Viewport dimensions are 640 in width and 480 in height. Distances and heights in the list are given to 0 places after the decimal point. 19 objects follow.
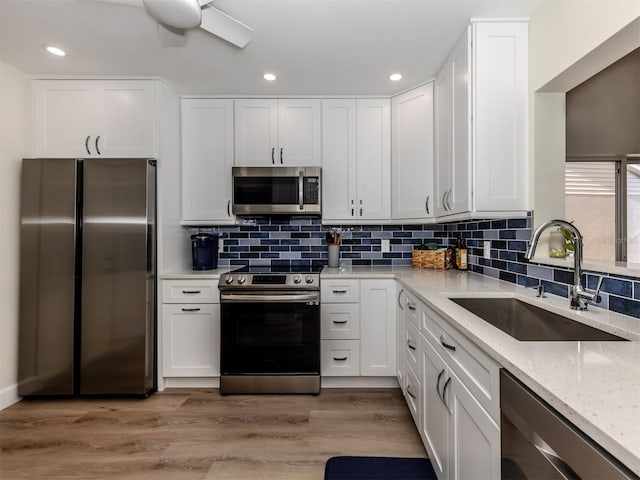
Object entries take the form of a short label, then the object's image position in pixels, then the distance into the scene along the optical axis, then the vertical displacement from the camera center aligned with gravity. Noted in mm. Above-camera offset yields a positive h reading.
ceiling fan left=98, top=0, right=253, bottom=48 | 1416 +1070
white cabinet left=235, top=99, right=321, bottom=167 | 2797 +925
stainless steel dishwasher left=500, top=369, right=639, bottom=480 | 541 -396
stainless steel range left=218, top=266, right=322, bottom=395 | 2422 -738
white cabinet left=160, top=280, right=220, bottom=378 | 2512 -681
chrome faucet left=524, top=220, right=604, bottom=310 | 1224 -126
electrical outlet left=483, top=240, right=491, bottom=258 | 2311 -57
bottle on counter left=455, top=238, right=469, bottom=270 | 2672 -122
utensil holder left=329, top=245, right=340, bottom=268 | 2902 -138
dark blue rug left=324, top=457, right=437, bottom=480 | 1557 -1123
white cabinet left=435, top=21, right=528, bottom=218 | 1834 +699
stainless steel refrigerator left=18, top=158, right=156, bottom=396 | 2328 -283
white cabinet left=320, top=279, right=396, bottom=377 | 2516 -672
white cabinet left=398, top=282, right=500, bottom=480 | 953 -594
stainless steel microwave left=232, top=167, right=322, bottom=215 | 2650 +408
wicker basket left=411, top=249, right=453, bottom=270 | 2752 -157
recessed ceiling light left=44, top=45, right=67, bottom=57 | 2096 +1227
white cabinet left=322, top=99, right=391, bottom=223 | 2818 +692
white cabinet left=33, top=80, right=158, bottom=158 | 2484 +928
